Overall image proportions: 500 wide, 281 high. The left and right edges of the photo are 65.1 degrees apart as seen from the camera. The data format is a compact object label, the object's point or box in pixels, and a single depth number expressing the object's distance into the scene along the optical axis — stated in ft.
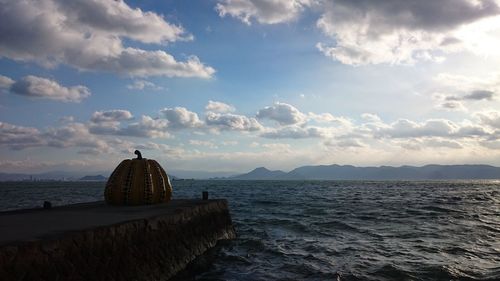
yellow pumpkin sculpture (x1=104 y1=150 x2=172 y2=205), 48.26
